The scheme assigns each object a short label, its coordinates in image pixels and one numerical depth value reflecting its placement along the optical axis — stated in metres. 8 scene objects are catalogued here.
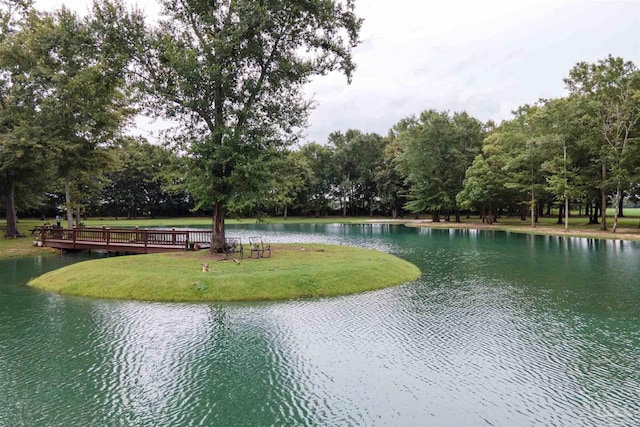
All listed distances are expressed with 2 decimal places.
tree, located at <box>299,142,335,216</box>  81.69
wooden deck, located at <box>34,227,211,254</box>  25.64
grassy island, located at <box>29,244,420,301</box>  16.19
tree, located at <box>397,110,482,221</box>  62.53
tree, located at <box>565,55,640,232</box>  39.38
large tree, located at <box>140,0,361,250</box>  20.30
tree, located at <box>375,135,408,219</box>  75.69
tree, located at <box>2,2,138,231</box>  21.41
